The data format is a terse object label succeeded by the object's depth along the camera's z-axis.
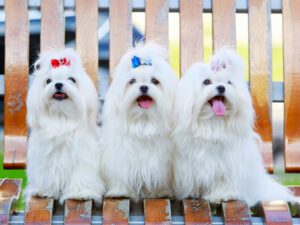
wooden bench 3.52
